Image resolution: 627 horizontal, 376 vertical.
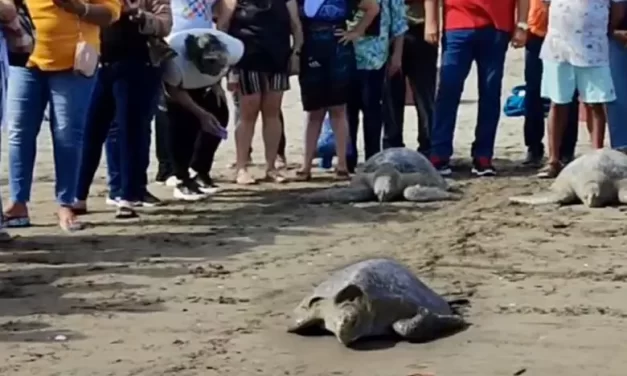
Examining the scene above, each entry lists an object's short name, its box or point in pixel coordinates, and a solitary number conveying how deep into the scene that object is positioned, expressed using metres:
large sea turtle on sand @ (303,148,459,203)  8.70
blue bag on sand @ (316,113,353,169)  10.55
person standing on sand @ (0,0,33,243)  6.62
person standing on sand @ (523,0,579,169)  10.29
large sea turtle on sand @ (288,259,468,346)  4.90
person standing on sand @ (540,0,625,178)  9.38
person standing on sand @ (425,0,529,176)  9.70
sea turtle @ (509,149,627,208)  8.21
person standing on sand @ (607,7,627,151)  9.70
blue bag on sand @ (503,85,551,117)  14.39
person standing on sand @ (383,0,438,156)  10.25
